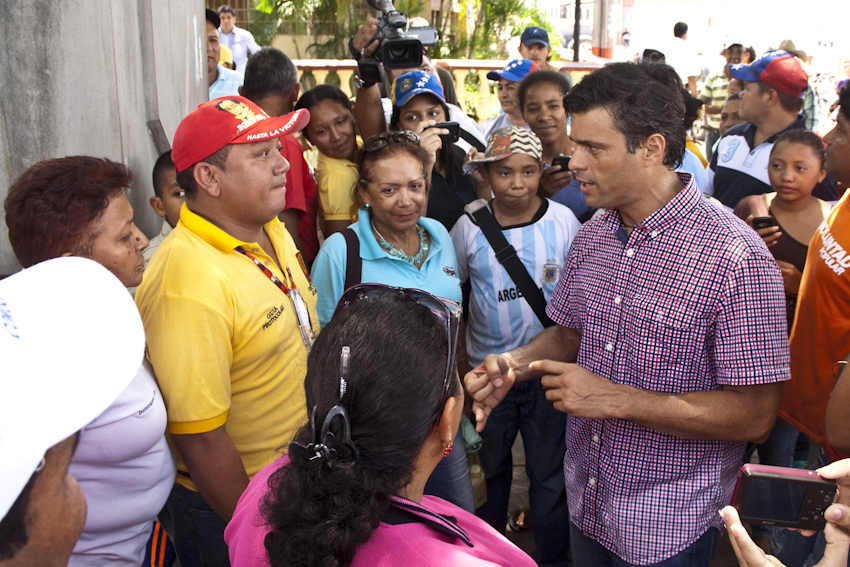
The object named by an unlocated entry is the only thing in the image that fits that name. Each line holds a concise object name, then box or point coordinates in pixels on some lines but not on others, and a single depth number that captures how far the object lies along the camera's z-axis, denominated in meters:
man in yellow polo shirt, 1.76
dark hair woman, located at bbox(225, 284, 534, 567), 1.05
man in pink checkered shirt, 1.74
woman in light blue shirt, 2.57
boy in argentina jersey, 2.88
